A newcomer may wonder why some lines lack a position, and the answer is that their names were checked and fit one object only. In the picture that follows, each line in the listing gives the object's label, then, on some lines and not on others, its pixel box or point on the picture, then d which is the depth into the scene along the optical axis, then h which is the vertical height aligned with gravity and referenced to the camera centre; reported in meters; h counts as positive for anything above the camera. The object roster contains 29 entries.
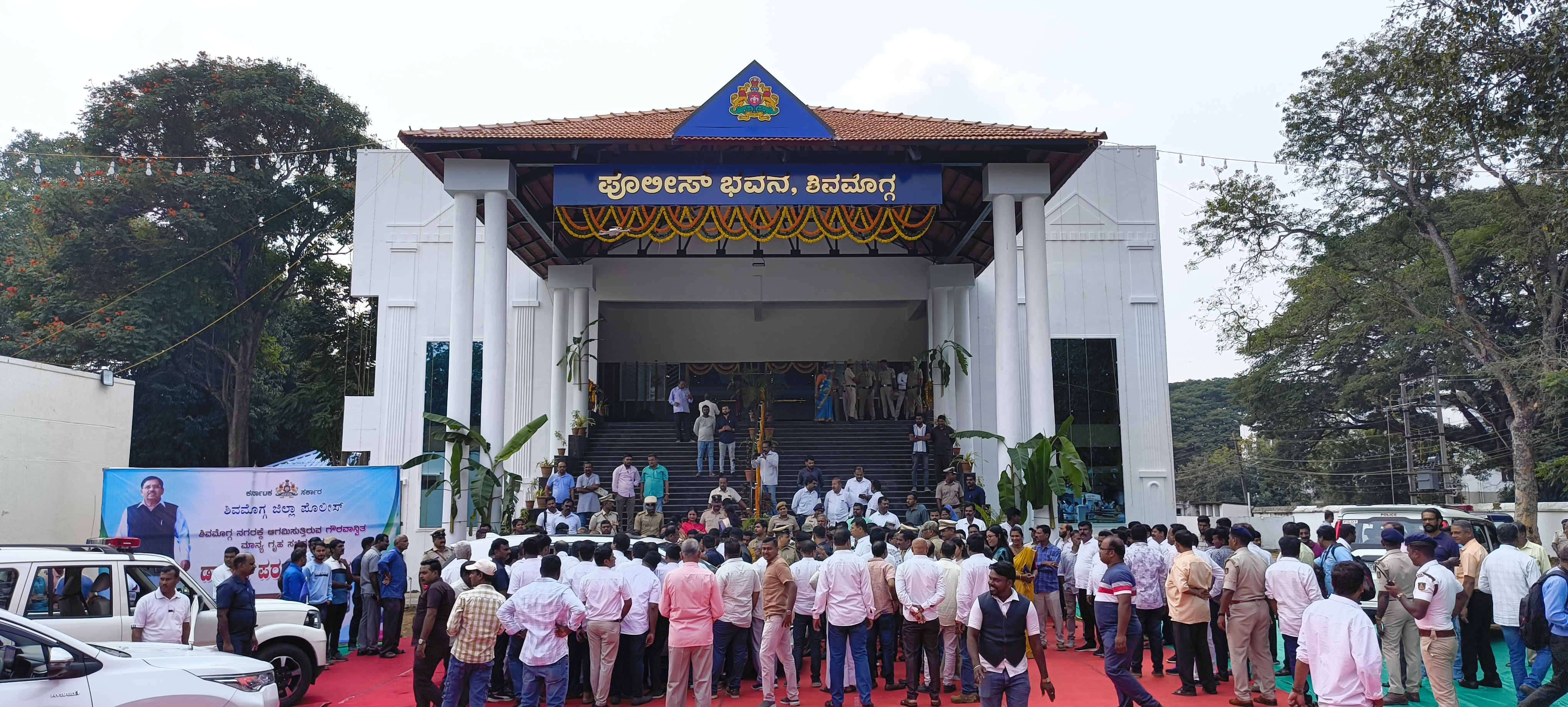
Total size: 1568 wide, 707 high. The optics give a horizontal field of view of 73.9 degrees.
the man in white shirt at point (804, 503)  16.44 -0.43
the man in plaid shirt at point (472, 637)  7.28 -1.12
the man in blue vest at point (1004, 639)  6.42 -1.01
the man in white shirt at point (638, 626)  8.69 -1.26
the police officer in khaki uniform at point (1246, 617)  8.32 -1.16
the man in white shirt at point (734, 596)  8.87 -1.02
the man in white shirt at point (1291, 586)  7.78 -0.85
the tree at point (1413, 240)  24.56 +6.20
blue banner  13.47 -0.44
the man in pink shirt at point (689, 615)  8.02 -1.07
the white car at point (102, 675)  5.44 -1.09
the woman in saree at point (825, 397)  23.59 +1.78
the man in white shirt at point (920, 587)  8.49 -0.91
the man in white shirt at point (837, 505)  15.75 -0.45
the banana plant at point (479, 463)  15.27 +0.20
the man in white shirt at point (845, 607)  8.42 -1.06
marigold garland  17.62 +4.38
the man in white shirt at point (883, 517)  14.23 -0.60
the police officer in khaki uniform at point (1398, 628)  8.53 -1.28
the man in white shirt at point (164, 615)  7.90 -1.04
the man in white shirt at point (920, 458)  18.97 +0.31
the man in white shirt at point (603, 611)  8.48 -1.10
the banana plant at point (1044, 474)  15.52 +0.00
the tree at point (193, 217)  29.00 +7.64
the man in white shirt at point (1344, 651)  5.13 -0.88
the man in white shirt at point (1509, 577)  8.57 -0.87
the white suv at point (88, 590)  7.46 -0.83
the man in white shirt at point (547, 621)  7.66 -1.06
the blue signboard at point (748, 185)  16.45 +4.58
